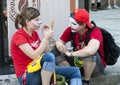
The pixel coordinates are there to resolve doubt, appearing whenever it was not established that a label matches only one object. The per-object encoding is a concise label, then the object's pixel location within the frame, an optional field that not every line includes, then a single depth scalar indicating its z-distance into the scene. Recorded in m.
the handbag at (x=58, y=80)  4.10
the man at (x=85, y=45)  4.69
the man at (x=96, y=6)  17.45
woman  4.05
